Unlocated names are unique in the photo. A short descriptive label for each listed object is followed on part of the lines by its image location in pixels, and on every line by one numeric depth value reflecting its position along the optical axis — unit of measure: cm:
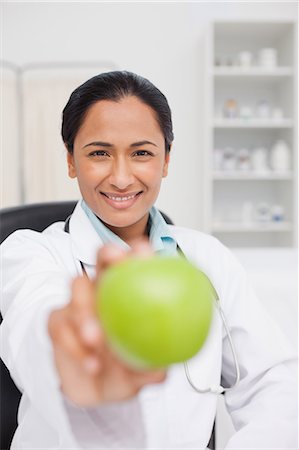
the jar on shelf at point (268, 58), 291
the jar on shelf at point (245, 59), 291
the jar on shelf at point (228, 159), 297
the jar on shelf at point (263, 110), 296
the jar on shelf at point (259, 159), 295
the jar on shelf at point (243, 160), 297
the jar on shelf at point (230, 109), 292
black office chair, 77
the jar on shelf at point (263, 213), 301
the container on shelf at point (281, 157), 292
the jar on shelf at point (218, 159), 295
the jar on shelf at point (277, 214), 297
